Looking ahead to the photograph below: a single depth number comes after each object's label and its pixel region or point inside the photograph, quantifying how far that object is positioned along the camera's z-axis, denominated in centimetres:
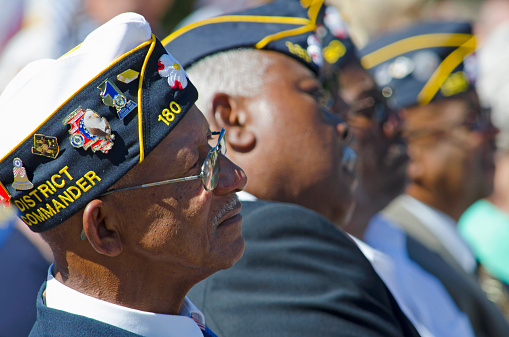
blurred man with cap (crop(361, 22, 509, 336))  982
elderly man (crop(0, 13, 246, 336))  352
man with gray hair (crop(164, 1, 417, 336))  463
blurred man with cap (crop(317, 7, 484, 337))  758
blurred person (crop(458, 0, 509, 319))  1098
